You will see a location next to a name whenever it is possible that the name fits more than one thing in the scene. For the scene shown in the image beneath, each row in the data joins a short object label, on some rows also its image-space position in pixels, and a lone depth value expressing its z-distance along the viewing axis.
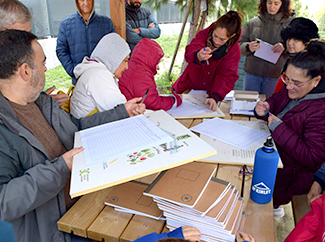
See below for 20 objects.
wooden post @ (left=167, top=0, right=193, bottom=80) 4.46
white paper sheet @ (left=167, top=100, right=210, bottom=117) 2.15
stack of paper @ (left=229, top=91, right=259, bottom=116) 2.25
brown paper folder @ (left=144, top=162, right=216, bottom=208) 0.97
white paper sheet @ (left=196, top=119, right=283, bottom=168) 1.41
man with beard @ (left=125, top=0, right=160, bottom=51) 3.69
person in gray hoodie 1.69
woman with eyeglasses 1.52
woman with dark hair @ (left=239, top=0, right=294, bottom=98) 2.86
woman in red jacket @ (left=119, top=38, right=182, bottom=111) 2.10
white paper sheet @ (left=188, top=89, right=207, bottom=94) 2.70
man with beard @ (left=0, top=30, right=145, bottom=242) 1.00
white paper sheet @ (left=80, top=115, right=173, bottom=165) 1.08
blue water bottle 1.07
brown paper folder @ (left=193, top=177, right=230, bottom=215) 0.94
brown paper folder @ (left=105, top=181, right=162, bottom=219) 1.09
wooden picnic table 1.01
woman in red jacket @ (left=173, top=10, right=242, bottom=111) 2.31
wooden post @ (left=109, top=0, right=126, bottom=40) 3.04
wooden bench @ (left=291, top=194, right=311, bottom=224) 1.63
